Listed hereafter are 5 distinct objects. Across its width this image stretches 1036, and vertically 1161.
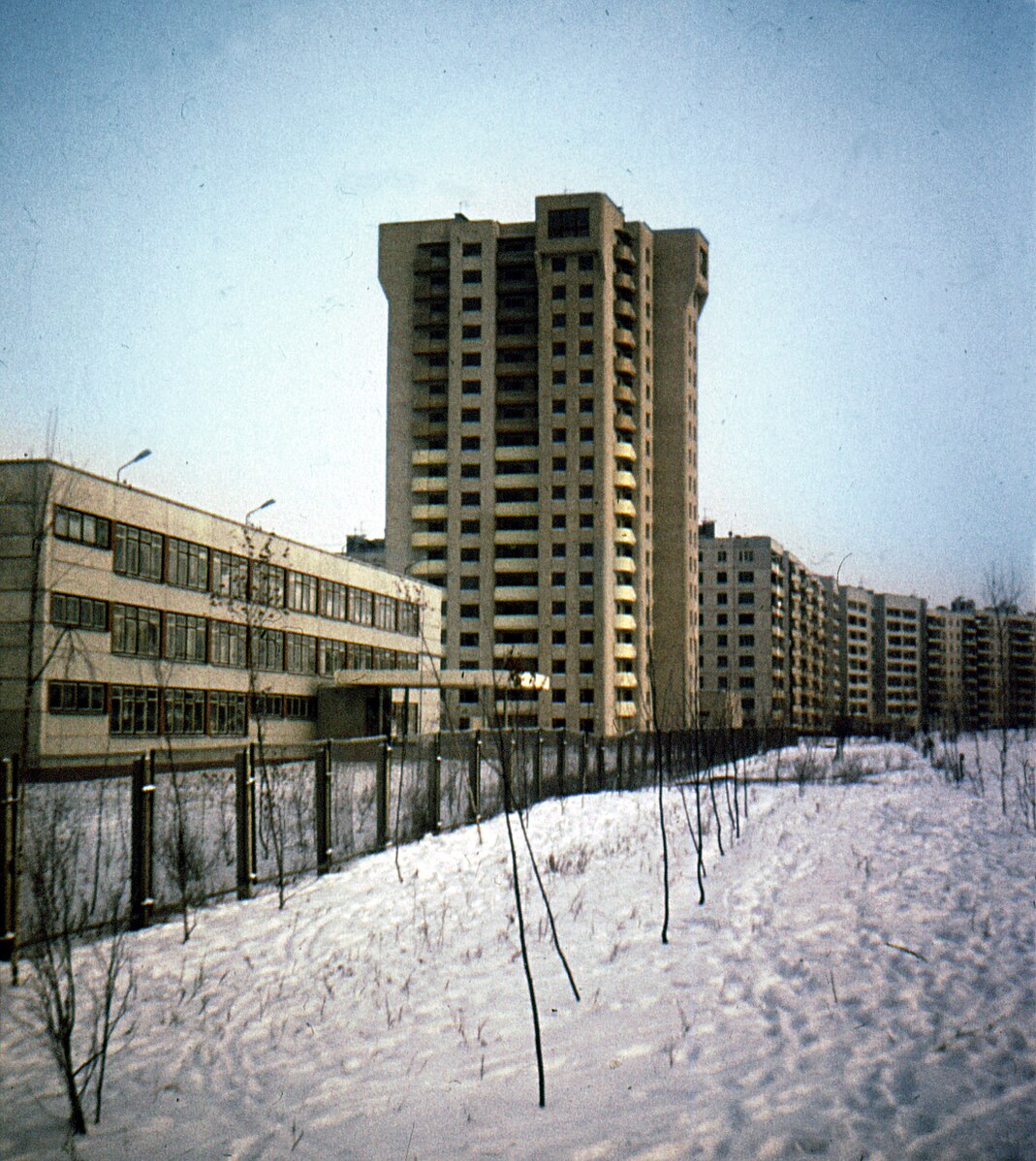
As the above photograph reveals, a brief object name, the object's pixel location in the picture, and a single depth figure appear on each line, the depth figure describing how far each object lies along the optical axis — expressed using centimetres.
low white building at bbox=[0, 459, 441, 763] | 3047
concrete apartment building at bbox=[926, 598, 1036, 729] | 15862
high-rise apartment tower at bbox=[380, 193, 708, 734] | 7406
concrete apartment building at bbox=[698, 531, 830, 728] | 10619
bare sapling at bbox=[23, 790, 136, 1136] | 551
